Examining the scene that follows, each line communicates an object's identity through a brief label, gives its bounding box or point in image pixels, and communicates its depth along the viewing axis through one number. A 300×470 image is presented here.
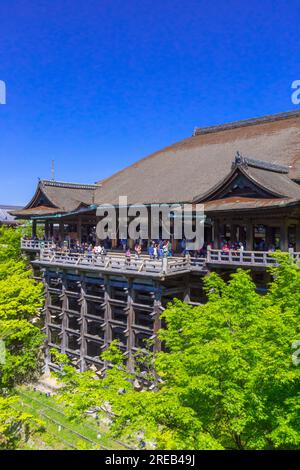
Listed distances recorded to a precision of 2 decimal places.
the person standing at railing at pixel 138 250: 24.47
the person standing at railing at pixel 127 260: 23.12
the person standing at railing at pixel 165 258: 21.08
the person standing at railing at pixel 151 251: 24.66
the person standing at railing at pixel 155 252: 24.12
